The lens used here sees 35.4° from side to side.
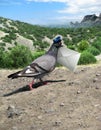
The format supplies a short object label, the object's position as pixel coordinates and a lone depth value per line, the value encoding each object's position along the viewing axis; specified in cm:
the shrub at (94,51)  1013
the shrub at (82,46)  1445
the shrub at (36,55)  802
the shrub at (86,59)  666
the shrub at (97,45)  1313
